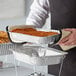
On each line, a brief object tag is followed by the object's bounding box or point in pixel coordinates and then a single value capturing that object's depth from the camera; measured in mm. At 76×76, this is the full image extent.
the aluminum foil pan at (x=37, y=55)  1963
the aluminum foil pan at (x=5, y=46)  2159
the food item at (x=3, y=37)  2205
